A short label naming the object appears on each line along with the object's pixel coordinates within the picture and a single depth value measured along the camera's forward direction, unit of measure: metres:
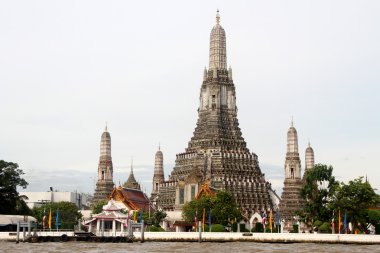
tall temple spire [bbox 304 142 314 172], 145.06
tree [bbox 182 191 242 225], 100.55
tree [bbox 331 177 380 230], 86.69
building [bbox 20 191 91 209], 177.12
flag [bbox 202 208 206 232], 92.34
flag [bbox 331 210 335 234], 82.88
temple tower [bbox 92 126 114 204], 142.88
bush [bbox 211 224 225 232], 89.69
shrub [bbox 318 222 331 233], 88.31
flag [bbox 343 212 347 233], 81.16
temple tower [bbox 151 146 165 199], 146.50
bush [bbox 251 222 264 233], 92.90
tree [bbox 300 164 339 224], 92.69
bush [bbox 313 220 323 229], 90.31
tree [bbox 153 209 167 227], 110.28
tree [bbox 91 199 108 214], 123.00
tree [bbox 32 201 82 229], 115.06
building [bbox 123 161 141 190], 158.88
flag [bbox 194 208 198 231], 95.12
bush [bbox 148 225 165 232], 96.01
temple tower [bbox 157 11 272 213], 124.69
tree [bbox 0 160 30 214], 102.06
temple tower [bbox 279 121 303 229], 127.38
